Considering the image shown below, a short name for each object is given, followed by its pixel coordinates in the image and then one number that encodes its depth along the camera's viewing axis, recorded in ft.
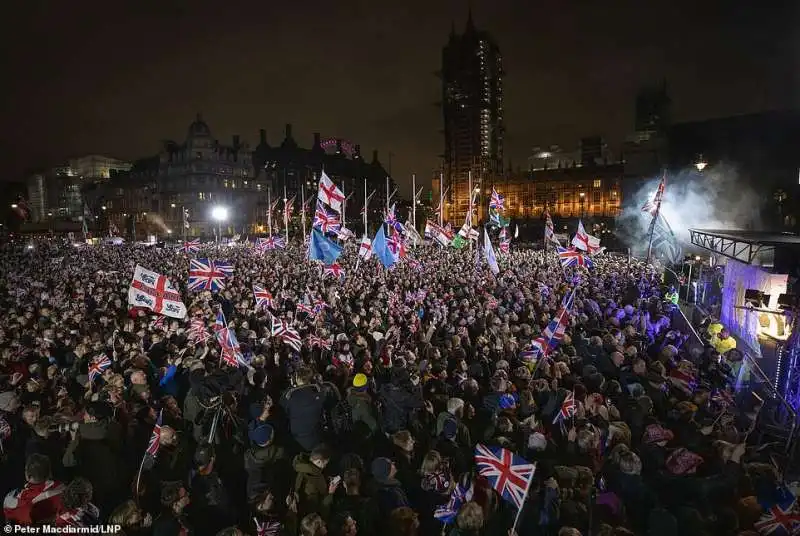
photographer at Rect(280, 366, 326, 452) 18.62
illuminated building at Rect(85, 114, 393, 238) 261.03
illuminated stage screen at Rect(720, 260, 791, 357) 40.75
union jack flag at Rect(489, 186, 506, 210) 99.78
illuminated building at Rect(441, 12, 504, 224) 287.69
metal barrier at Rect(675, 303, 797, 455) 21.81
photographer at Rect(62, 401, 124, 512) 17.17
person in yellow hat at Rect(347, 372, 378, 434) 20.58
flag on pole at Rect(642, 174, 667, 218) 56.59
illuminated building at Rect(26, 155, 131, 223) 372.17
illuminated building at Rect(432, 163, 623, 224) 256.93
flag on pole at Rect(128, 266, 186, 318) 31.27
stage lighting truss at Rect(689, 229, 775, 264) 43.21
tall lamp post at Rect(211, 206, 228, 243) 231.50
